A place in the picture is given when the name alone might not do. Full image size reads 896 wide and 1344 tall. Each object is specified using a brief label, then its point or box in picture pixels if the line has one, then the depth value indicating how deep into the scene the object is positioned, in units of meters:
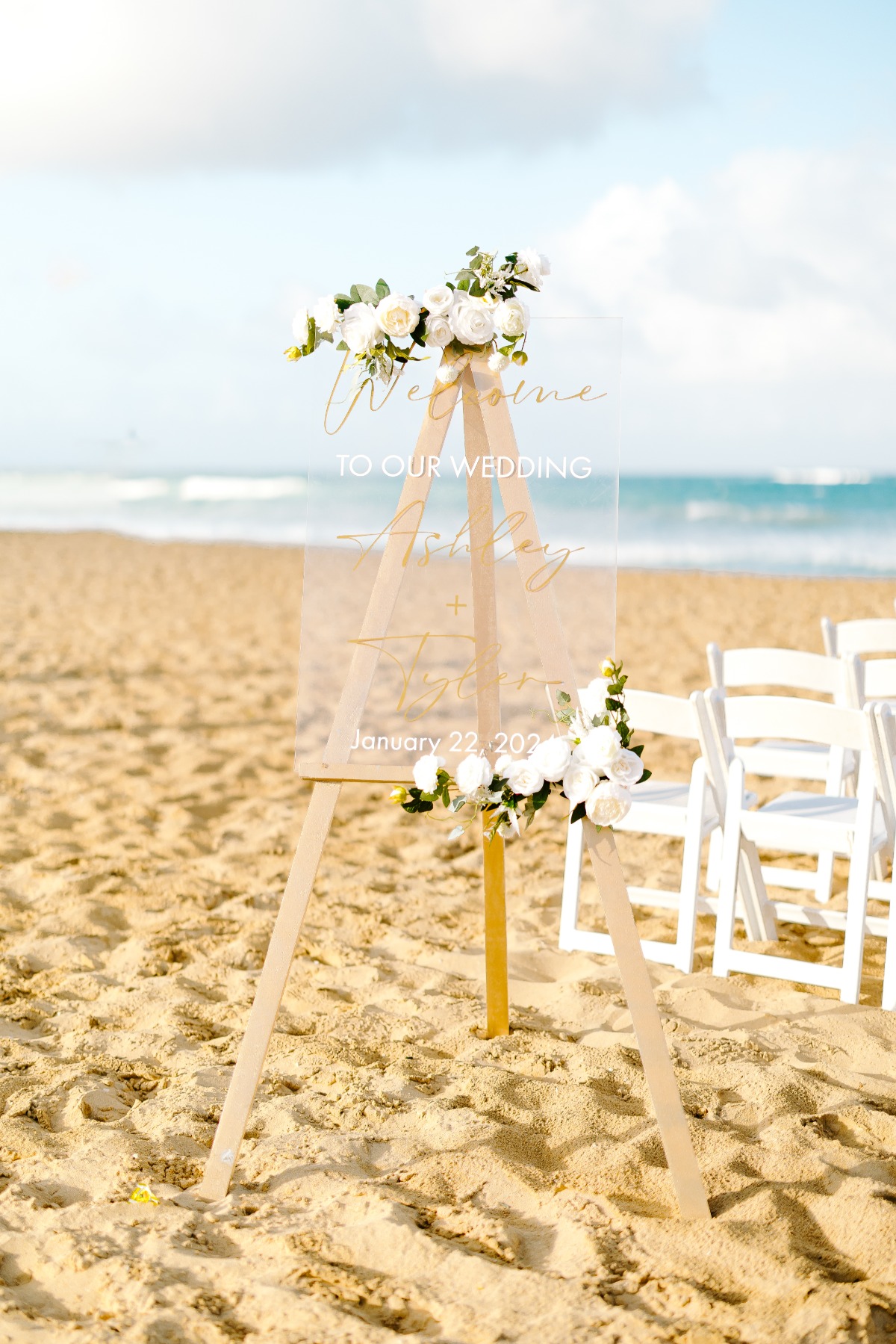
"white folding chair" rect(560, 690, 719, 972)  3.61
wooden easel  2.31
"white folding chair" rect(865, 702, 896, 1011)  3.24
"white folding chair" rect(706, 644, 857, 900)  4.11
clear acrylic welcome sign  2.36
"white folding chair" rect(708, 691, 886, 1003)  3.30
